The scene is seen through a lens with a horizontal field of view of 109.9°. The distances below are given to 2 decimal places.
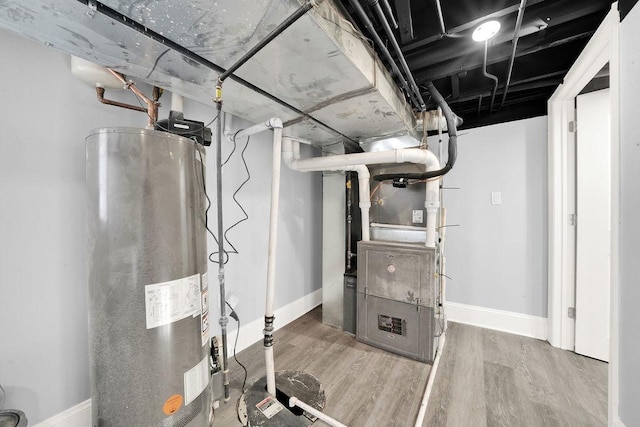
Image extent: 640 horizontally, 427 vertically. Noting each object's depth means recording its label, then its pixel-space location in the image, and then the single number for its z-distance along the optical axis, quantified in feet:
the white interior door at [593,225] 6.13
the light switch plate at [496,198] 7.93
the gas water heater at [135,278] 2.97
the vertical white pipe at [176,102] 4.78
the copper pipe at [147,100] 4.10
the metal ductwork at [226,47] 2.81
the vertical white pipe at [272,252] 4.88
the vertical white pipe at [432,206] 6.57
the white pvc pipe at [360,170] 7.28
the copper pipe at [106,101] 4.14
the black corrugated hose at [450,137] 6.14
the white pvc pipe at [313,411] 4.32
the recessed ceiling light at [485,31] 3.99
